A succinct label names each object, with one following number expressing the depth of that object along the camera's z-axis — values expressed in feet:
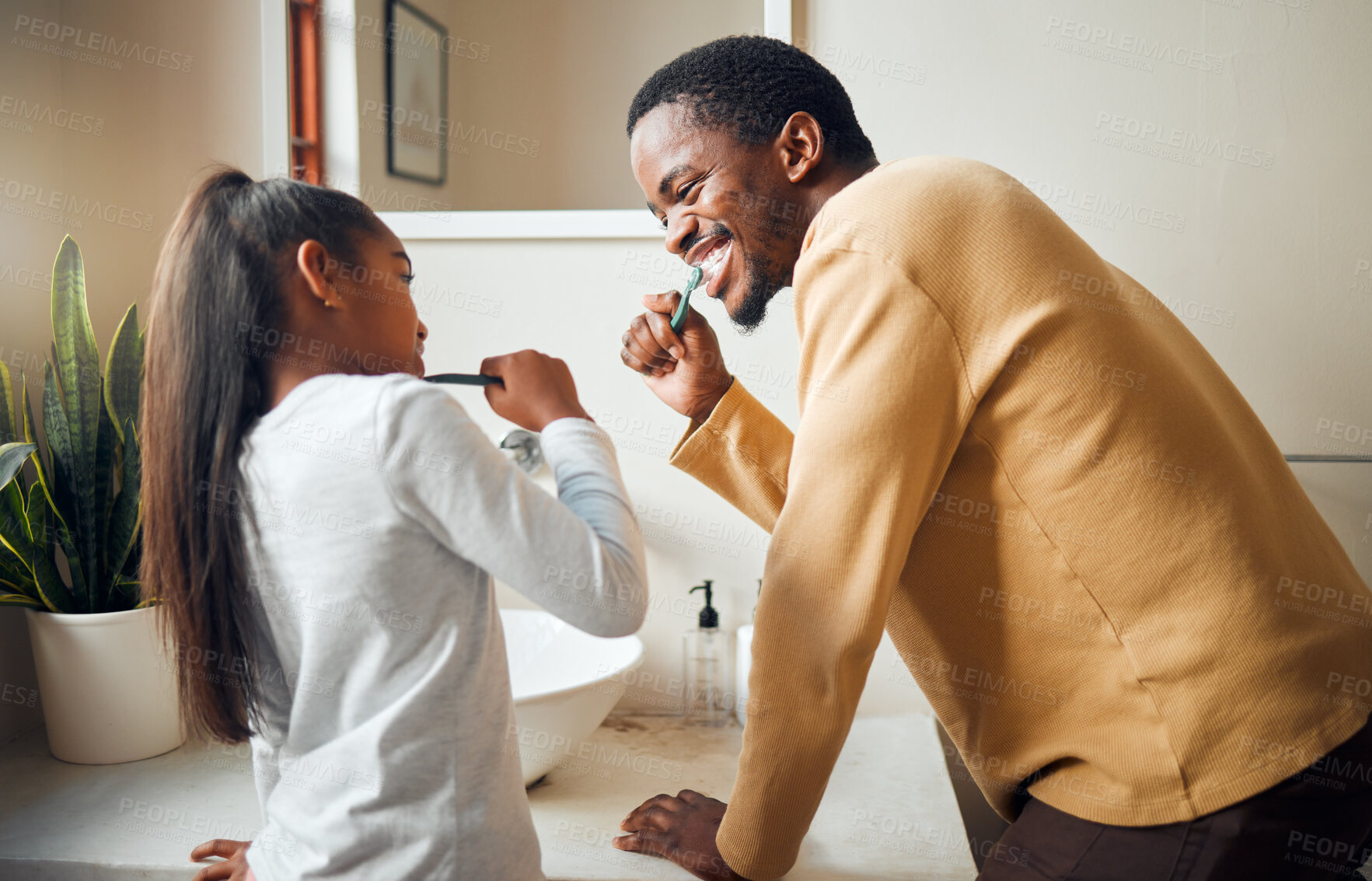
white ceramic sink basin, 3.42
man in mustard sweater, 2.13
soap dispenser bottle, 4.64
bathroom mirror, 4.82
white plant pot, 3.87
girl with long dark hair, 1.98
